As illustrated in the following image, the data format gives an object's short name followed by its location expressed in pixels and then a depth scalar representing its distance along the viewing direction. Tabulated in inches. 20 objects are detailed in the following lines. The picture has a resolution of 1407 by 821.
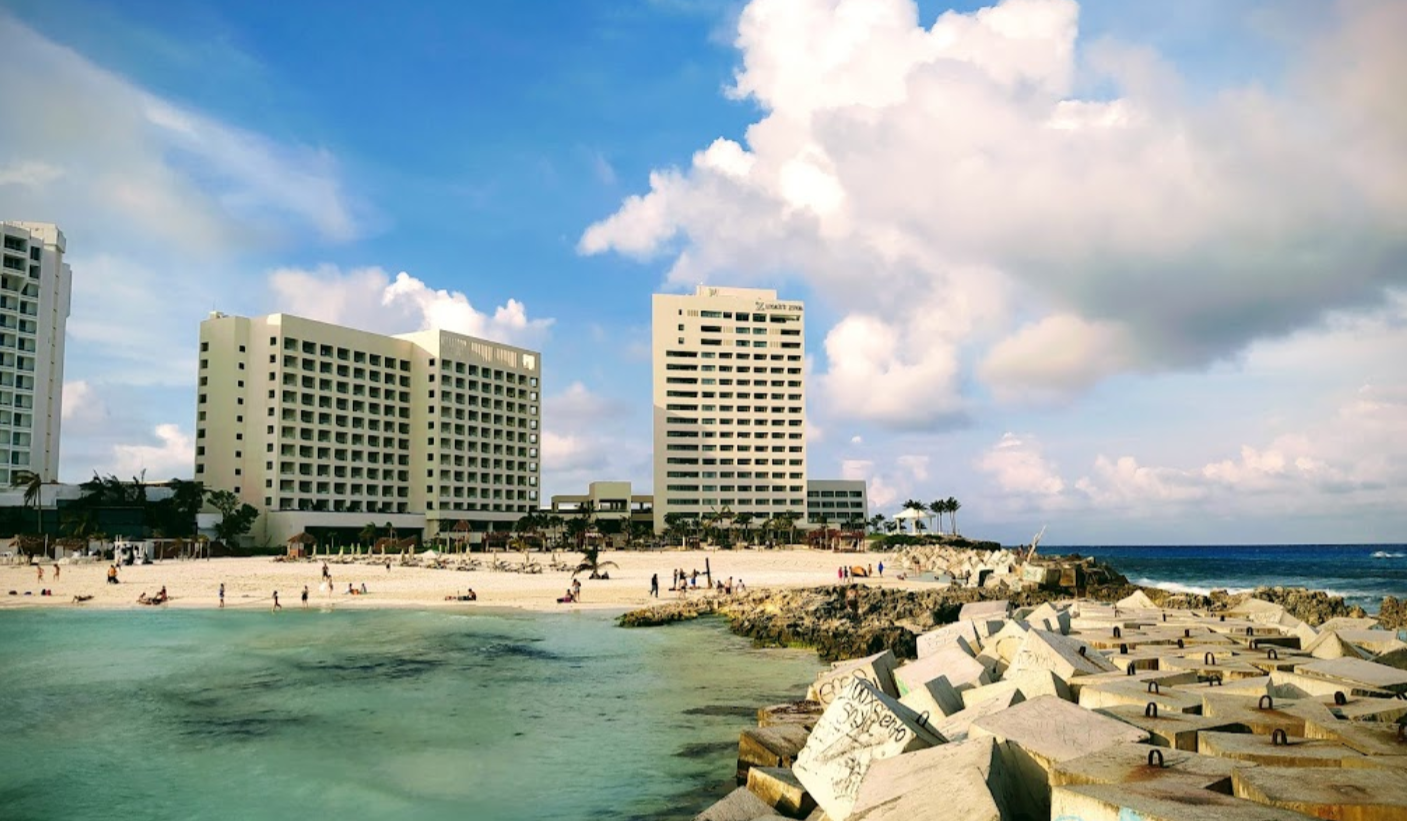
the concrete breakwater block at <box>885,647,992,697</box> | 552.7
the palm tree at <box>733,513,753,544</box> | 5236.2
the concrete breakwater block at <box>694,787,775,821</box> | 388.2
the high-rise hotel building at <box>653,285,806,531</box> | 5689.0
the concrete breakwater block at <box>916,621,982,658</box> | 721.6
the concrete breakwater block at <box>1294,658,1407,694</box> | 458.3
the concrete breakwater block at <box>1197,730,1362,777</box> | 301.3
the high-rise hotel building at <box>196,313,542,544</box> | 4146.2
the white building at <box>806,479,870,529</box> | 6092.5
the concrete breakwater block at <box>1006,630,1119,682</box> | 494.9
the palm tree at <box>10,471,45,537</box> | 3250.5
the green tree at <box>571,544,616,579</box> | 2516.5
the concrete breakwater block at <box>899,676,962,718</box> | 459.2
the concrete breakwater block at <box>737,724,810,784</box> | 493.4
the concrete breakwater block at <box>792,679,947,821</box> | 353.7
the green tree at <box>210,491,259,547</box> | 3700.8
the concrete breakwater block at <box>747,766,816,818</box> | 399.2
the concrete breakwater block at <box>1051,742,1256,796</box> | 273.9
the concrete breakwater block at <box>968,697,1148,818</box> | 322.7
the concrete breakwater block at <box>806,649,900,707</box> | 569.9
